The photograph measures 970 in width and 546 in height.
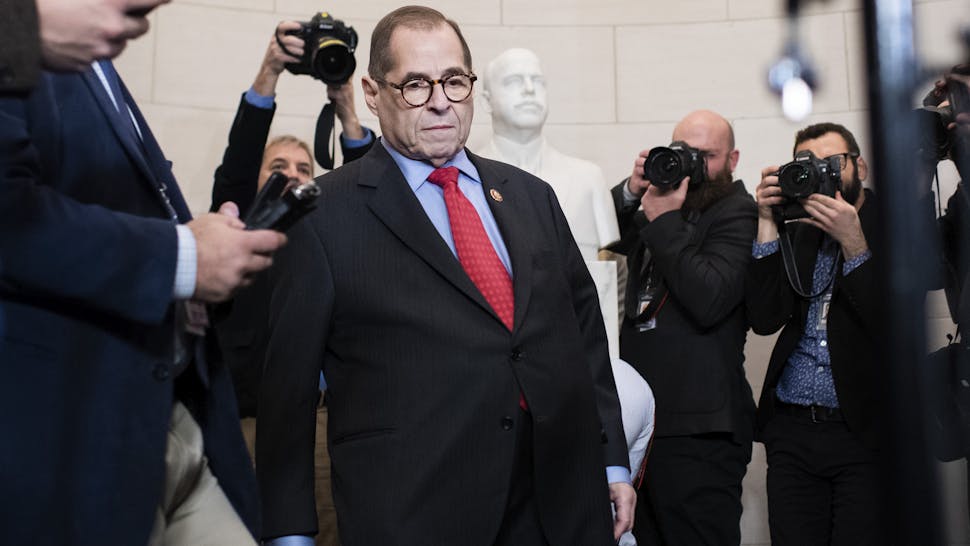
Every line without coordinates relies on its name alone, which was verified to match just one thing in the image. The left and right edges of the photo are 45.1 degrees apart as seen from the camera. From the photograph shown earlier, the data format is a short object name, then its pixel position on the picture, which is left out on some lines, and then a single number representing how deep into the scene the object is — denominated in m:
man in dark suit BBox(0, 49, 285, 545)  1.49
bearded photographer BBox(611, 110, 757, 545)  3.92
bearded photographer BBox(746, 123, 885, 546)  3.69
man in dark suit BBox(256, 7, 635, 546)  2.25
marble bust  4.57
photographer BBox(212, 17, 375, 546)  3.27
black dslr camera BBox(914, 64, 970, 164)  0.80
